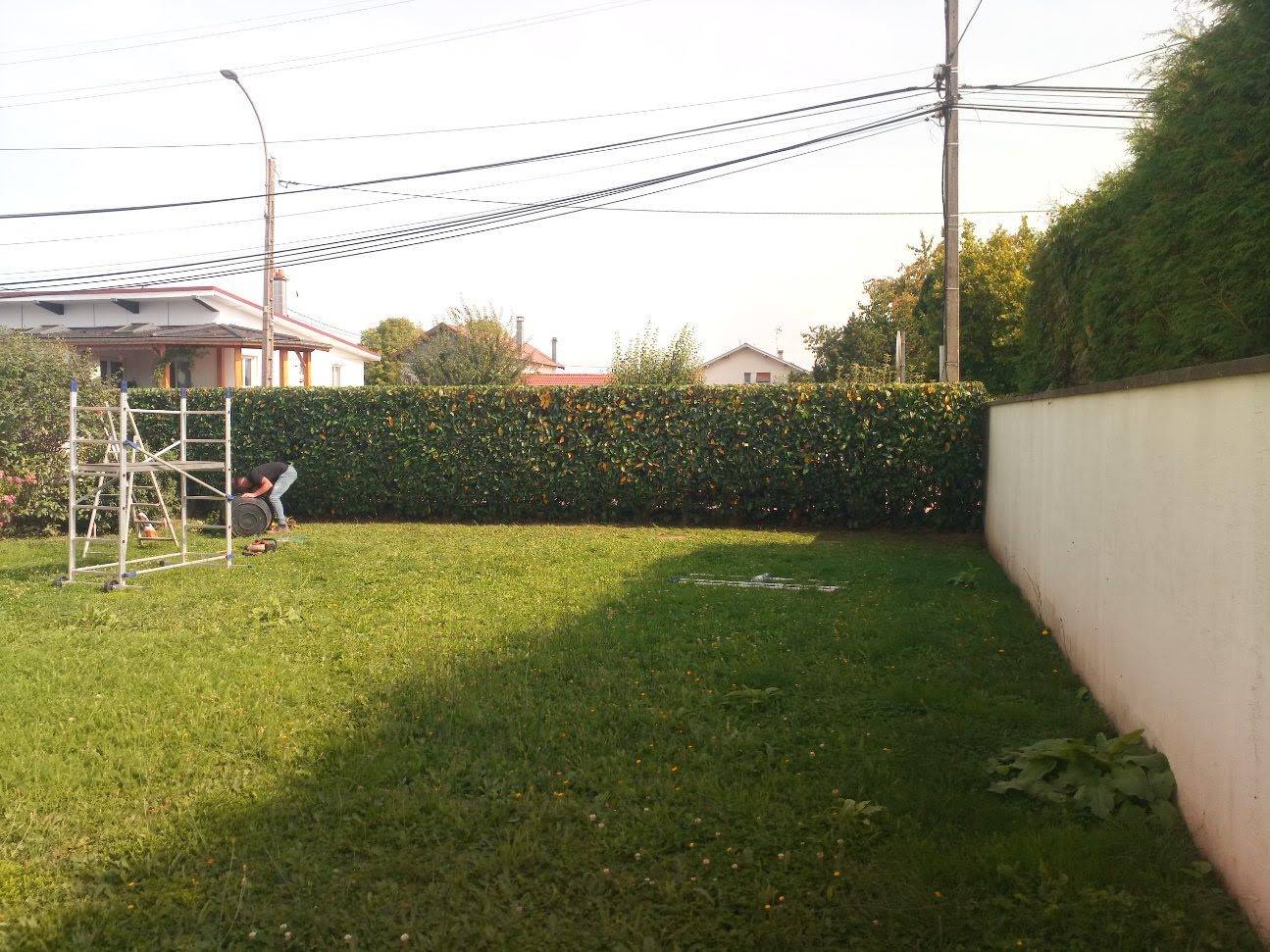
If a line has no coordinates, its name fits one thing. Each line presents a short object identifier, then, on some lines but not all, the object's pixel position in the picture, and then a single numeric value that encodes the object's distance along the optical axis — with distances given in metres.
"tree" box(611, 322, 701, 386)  22.34
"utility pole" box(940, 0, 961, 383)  15.05
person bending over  13.96
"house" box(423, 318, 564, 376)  28.64
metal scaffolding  9.96
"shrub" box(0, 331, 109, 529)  13.91
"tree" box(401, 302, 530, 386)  26.50
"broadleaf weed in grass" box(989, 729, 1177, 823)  4.09
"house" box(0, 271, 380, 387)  30.42
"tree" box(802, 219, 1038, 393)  25.68
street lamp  20.77
